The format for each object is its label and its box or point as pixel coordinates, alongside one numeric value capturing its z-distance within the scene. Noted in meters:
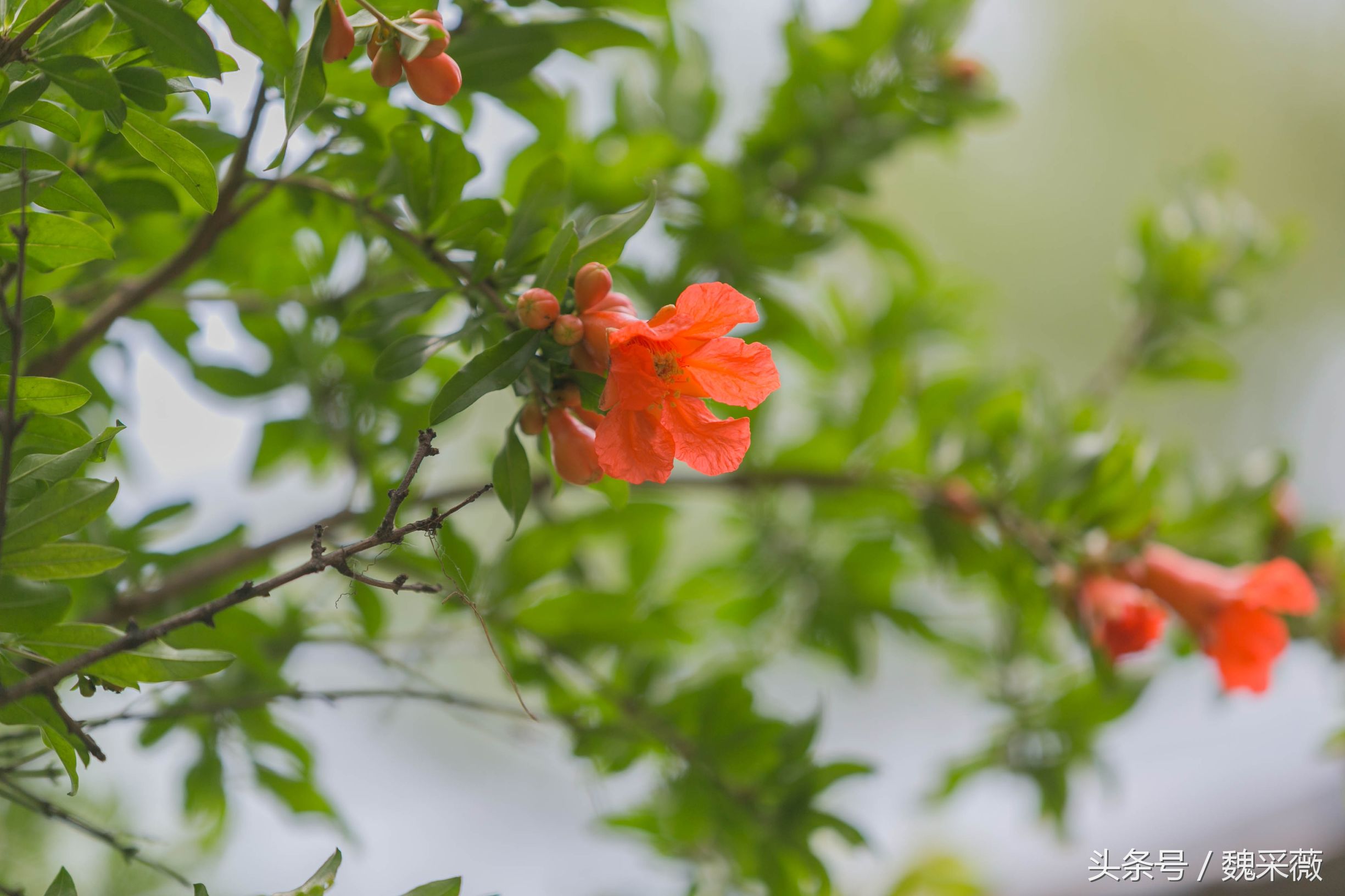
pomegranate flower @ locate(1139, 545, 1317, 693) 2.57
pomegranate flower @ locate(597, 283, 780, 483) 2.38
